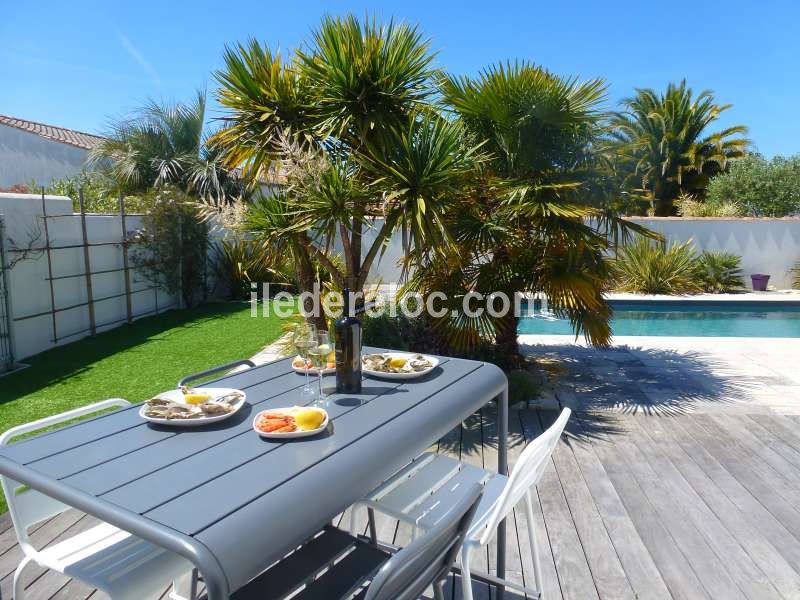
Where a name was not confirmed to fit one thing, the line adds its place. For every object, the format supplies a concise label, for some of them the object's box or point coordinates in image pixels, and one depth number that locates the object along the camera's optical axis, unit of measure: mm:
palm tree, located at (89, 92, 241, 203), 12297
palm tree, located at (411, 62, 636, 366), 4422
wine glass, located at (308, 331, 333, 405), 1922
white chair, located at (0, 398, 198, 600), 1539
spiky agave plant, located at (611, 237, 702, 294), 10922
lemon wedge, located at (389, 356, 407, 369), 2312
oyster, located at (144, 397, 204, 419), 1719
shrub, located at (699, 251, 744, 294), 11453
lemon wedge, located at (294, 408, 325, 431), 1640
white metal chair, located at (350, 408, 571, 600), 1677
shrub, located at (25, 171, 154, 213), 9477
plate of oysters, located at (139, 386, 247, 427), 1702
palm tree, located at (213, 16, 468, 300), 4039
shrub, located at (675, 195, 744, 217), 13562
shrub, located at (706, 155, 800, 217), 15258
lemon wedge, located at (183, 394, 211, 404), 1830
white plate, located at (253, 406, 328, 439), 1593
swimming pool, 8992
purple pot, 11500
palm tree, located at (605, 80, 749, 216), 19516
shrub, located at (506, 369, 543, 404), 4355
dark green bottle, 1987
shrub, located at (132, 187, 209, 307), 8969
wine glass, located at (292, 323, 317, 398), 1923
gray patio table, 1142
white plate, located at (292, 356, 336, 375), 2328
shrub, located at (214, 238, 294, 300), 10662
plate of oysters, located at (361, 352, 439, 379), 2232
